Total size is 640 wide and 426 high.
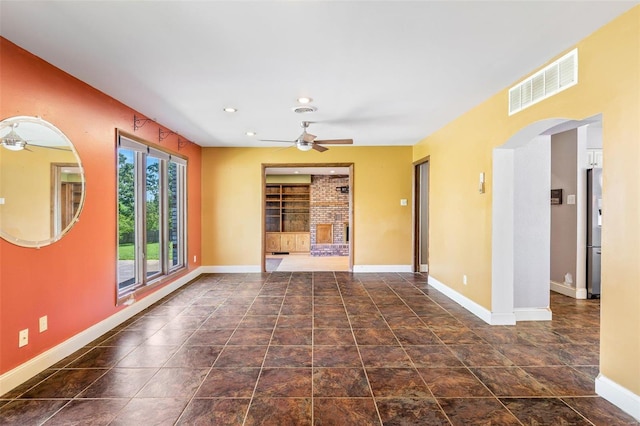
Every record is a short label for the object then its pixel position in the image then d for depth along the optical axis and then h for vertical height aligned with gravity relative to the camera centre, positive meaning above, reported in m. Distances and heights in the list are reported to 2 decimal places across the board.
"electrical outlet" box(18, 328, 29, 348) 2.40 -0.98
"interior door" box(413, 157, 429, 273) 6.37 -0.14
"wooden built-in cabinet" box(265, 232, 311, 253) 10.13 -1.02
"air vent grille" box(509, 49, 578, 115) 2.42 +1.10
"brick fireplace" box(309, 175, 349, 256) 10.55 +0.05
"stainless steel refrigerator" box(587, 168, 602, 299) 4.45 -0.34
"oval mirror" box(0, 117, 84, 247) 2.28 +0.23
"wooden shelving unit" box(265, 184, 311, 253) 10.77 +0.09
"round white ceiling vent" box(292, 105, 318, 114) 3.81 +1.25
